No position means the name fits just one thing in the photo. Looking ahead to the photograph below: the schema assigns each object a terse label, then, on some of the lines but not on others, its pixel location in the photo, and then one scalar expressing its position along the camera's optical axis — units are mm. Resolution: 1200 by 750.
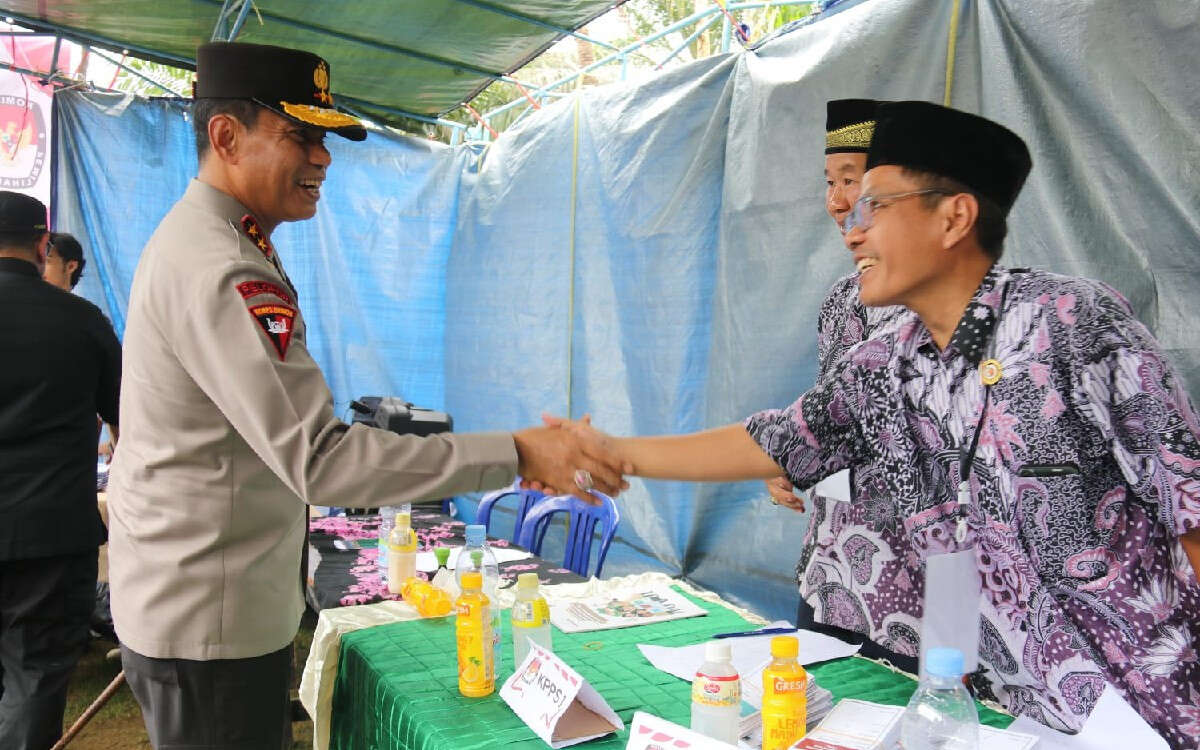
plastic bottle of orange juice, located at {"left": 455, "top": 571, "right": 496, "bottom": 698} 1723
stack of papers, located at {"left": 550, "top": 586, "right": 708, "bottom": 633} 2205
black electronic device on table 5344
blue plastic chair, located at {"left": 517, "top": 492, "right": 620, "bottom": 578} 3830
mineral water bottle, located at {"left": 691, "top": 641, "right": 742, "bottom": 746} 1419
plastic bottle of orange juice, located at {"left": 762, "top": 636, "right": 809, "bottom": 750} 1429
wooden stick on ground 3516
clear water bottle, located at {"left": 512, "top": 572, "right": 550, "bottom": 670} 1878
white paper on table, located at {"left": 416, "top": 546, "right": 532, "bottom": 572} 2963
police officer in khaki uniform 1607
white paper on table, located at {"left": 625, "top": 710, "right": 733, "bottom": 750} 1333
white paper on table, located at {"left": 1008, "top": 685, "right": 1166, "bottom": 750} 1374
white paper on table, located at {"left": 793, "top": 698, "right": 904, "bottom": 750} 1445
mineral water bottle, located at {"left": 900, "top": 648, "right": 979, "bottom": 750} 1296
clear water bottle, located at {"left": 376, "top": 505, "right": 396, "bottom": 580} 3037
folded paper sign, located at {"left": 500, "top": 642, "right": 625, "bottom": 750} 1542
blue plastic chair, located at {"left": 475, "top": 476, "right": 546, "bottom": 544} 4207
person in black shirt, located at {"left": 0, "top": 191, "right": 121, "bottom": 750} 2998
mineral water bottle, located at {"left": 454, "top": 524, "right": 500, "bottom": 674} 2042
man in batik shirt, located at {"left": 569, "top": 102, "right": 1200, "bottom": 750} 1472
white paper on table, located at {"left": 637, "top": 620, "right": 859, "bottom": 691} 1857
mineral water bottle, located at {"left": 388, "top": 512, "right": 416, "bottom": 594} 2645
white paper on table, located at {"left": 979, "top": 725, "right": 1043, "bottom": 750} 1429
